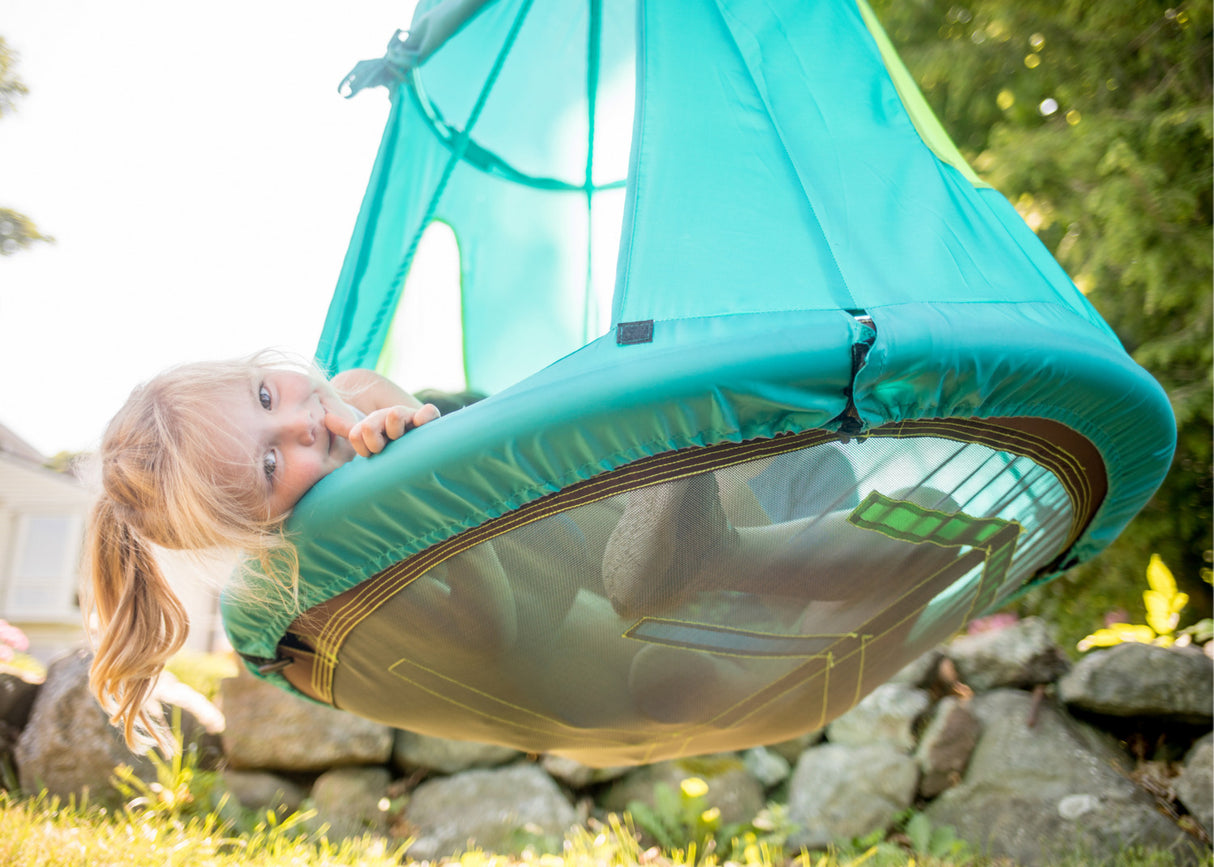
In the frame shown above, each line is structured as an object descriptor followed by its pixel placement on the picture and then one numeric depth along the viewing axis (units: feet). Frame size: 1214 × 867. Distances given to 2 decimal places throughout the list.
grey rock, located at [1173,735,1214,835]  6.69
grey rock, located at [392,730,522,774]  8.82
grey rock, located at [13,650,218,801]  7.78
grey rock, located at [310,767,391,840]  8.04
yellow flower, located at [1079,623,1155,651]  7.95
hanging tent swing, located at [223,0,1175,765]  2.68
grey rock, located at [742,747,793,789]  8.92
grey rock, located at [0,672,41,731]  8.41
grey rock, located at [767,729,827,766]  9.21
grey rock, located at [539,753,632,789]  8.72
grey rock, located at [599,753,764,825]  8.38
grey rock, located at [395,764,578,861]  7.82
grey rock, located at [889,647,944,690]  9.18
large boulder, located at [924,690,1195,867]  6.58
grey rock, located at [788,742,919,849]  7.84
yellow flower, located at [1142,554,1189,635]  7.82
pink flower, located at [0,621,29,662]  9.00
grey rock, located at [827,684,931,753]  8.63
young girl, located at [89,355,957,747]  3.16
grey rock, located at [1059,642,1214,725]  7.54
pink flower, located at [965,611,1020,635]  10.73
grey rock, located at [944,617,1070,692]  8.70
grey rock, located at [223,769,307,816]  8.11
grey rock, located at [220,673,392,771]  8.41
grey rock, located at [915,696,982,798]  8.17
